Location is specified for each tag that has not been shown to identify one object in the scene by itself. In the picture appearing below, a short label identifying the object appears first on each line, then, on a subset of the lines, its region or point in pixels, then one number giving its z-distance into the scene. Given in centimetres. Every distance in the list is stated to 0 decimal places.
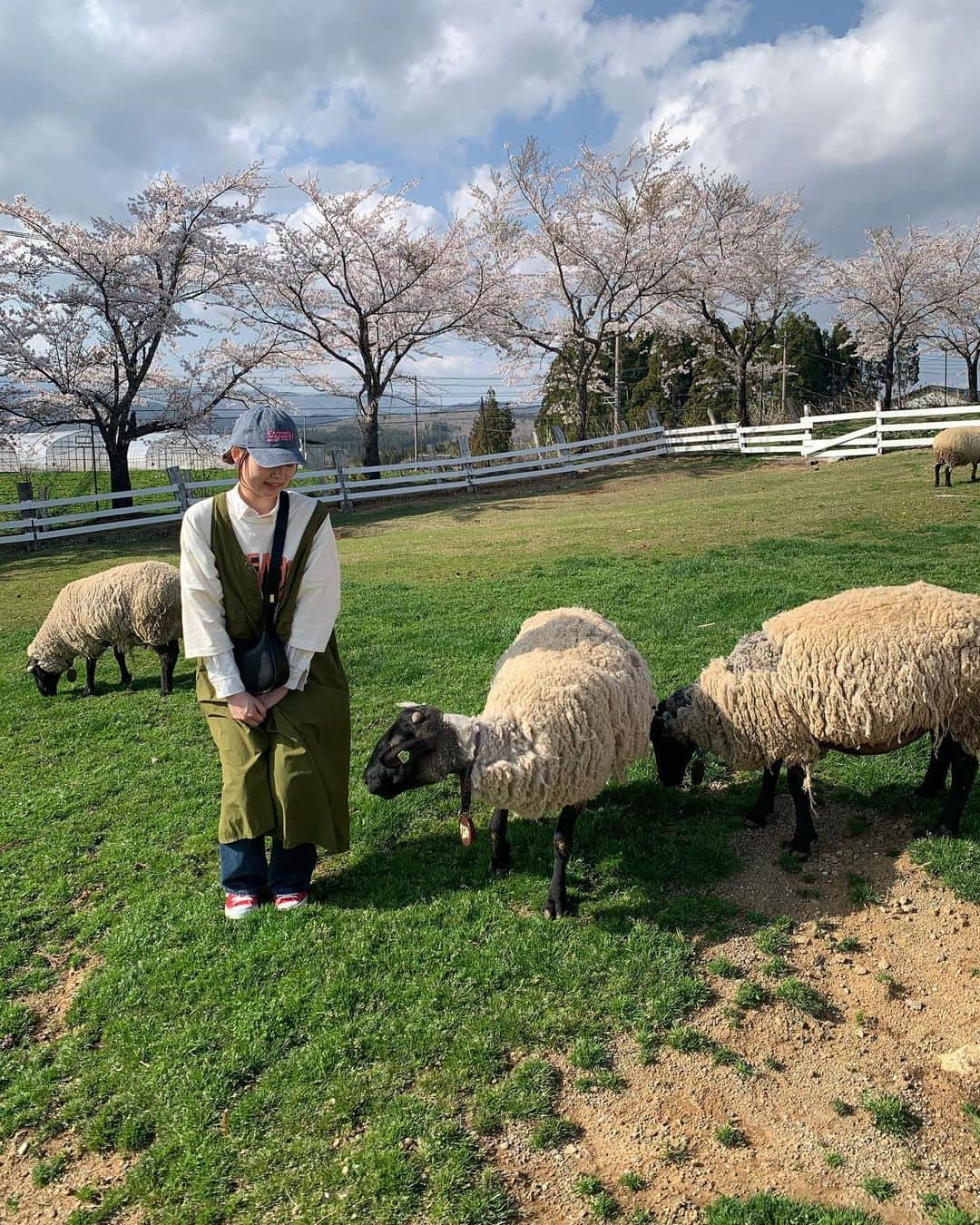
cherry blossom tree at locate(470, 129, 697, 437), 2702
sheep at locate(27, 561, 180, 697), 793
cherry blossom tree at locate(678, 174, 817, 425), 2947
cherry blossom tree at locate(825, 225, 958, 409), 3194
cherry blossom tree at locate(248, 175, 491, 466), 2495
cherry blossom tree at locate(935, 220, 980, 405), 3219
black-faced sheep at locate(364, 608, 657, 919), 407
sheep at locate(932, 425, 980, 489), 1504
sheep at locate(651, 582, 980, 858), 406
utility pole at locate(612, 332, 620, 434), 2975
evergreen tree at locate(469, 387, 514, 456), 3269
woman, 384
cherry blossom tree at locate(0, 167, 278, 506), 2075
